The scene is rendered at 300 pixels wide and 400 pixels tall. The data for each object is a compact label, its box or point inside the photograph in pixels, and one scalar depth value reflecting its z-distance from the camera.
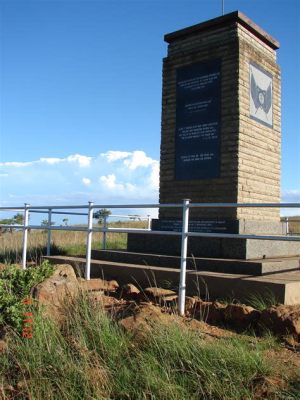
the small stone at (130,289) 7.09
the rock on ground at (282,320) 5.10
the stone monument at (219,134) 9.32
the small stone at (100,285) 7.27
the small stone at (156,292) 6.76
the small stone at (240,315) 5.57
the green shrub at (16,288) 5.39
